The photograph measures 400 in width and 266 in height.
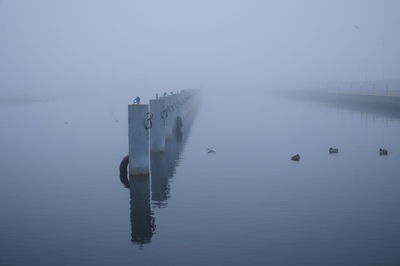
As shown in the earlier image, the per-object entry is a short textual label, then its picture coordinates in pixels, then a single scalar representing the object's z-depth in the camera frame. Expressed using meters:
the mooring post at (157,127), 28.58
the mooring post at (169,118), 34.24
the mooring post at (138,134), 21.03
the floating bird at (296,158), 27.45
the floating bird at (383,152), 29.74
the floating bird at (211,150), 31.22
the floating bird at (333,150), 30.27
